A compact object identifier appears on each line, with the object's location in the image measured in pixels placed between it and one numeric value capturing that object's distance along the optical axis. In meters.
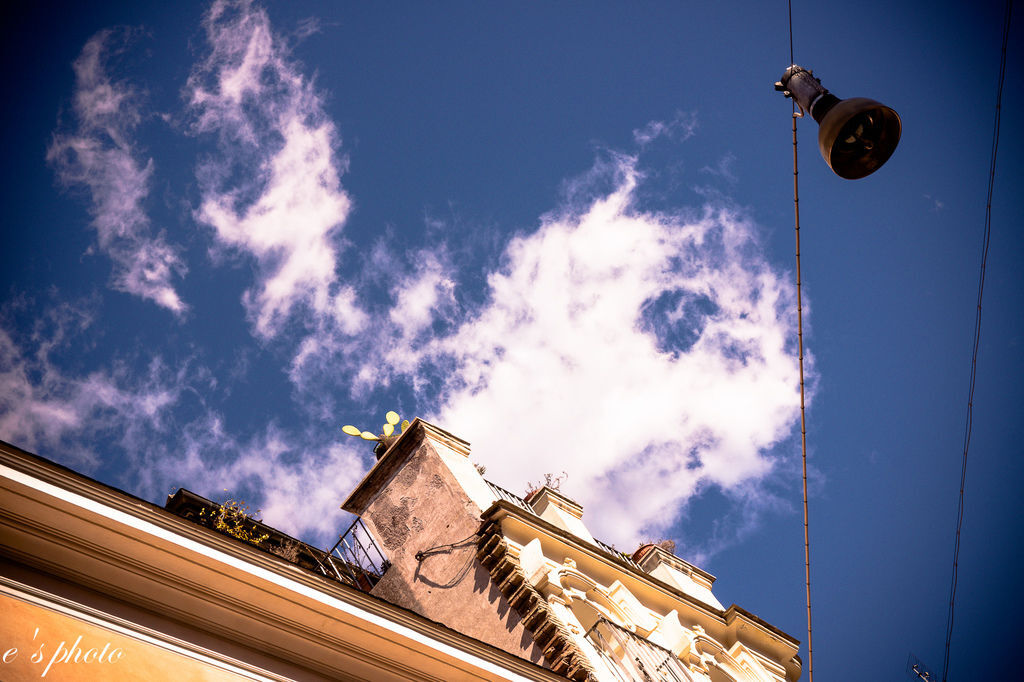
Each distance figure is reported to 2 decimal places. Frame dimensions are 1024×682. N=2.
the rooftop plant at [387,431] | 17.80
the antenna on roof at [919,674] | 23.23
